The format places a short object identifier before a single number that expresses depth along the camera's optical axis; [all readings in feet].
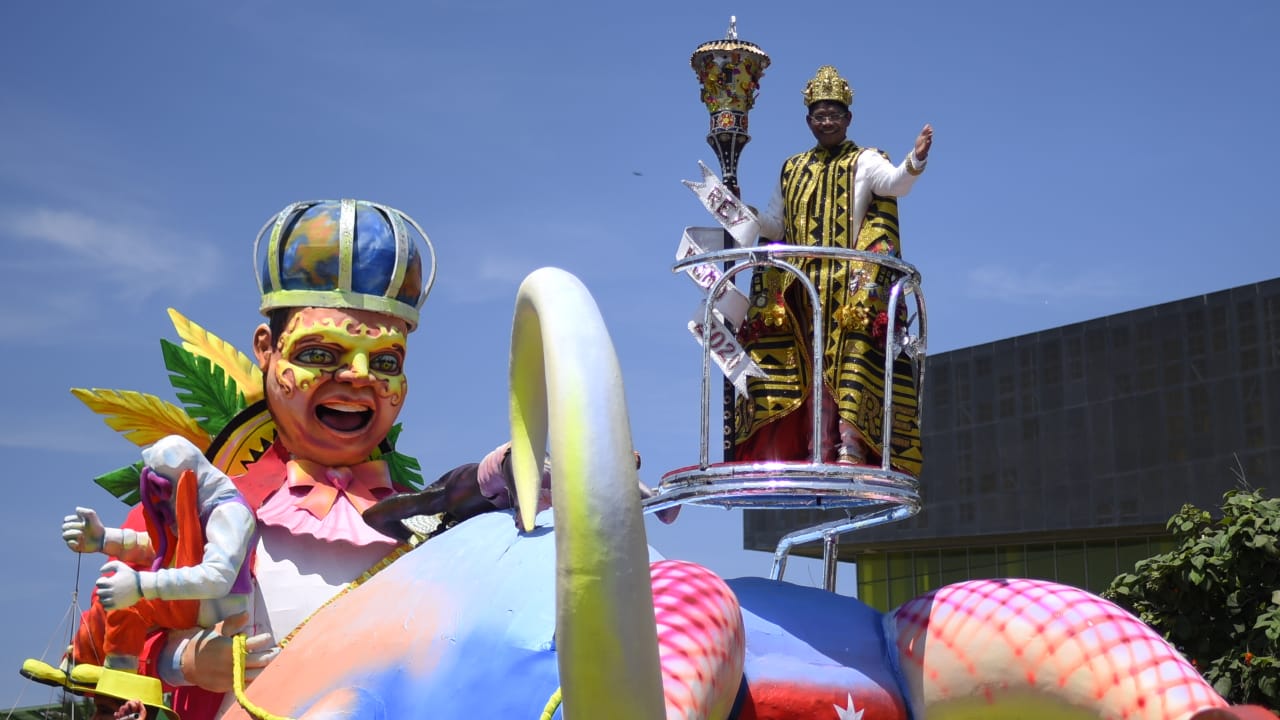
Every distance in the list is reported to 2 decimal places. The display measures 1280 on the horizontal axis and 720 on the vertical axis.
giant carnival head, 21.70
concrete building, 75.51
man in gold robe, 16.78
